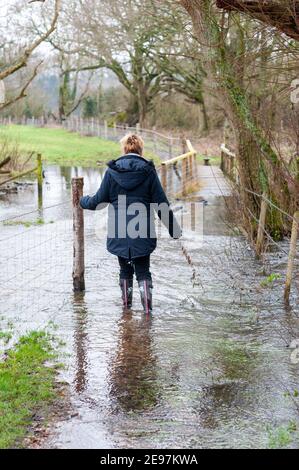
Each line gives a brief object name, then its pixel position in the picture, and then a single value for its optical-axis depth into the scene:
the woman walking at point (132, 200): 7.22
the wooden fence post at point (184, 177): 20.25
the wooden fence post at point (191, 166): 21.66
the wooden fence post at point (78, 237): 8.44
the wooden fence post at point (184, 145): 24.72
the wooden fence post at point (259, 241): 11.52
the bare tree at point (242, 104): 11.45
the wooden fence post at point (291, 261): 7.54
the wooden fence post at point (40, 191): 20.01
